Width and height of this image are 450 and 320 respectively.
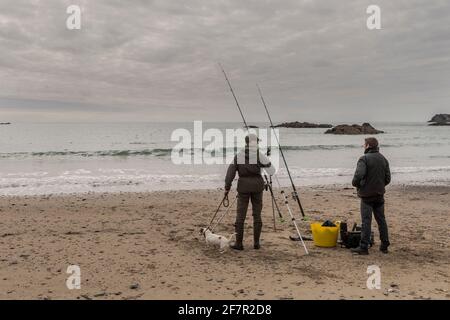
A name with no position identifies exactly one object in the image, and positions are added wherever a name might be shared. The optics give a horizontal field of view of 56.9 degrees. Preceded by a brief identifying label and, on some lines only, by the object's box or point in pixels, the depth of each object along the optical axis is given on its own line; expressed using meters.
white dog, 7.54
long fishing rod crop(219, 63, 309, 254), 7.43
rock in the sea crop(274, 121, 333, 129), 117.31
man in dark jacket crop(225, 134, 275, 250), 7.32
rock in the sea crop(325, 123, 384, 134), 74.69
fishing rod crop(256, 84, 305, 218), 8.73
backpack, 7.66
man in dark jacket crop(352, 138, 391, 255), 7.02
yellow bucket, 7.78
